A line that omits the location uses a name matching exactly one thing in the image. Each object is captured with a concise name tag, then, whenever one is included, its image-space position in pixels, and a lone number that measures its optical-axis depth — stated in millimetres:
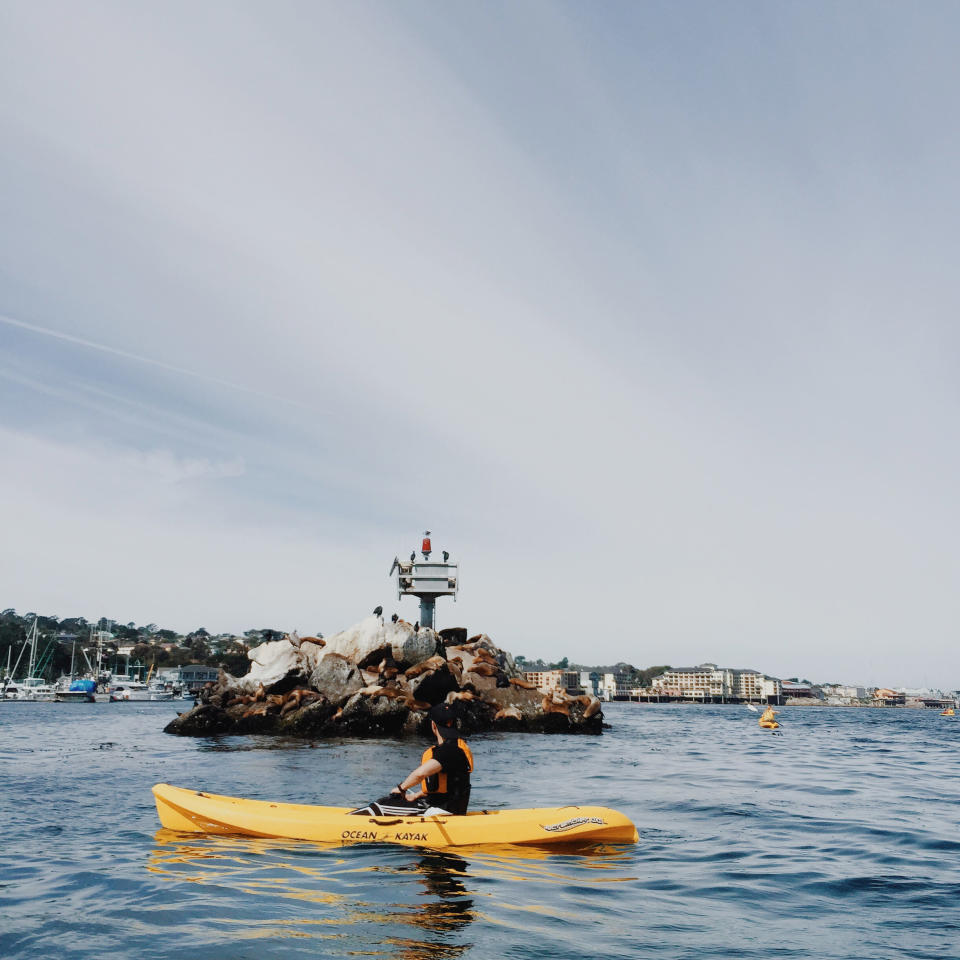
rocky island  35062
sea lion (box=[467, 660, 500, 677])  42438
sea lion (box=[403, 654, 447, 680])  37250
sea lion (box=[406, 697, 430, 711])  34781
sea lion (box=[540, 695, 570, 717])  40750
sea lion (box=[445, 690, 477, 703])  36819
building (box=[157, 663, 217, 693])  129750
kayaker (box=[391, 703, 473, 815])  10219
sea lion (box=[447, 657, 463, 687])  40562
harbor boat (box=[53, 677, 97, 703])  102500
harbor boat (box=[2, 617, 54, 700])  100750
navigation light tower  48281
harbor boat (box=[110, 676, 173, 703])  111312
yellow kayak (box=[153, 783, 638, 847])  10438
